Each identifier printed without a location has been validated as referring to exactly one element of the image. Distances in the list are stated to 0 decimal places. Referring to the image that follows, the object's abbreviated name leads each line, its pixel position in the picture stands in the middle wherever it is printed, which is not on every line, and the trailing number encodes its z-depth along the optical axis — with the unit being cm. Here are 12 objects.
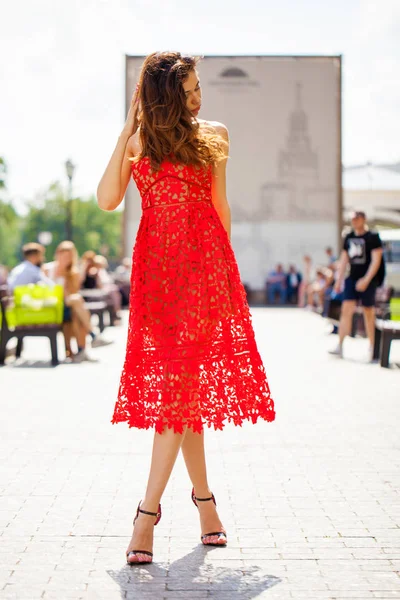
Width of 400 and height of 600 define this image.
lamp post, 2794
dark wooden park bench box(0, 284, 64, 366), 1186
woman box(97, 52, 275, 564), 395
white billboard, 3622
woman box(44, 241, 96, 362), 1256
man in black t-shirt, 1230
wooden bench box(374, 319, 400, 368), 1126
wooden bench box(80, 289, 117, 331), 1561
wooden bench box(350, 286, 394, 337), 1574
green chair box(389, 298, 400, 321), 2298
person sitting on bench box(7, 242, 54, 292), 1242
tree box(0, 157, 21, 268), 13175
